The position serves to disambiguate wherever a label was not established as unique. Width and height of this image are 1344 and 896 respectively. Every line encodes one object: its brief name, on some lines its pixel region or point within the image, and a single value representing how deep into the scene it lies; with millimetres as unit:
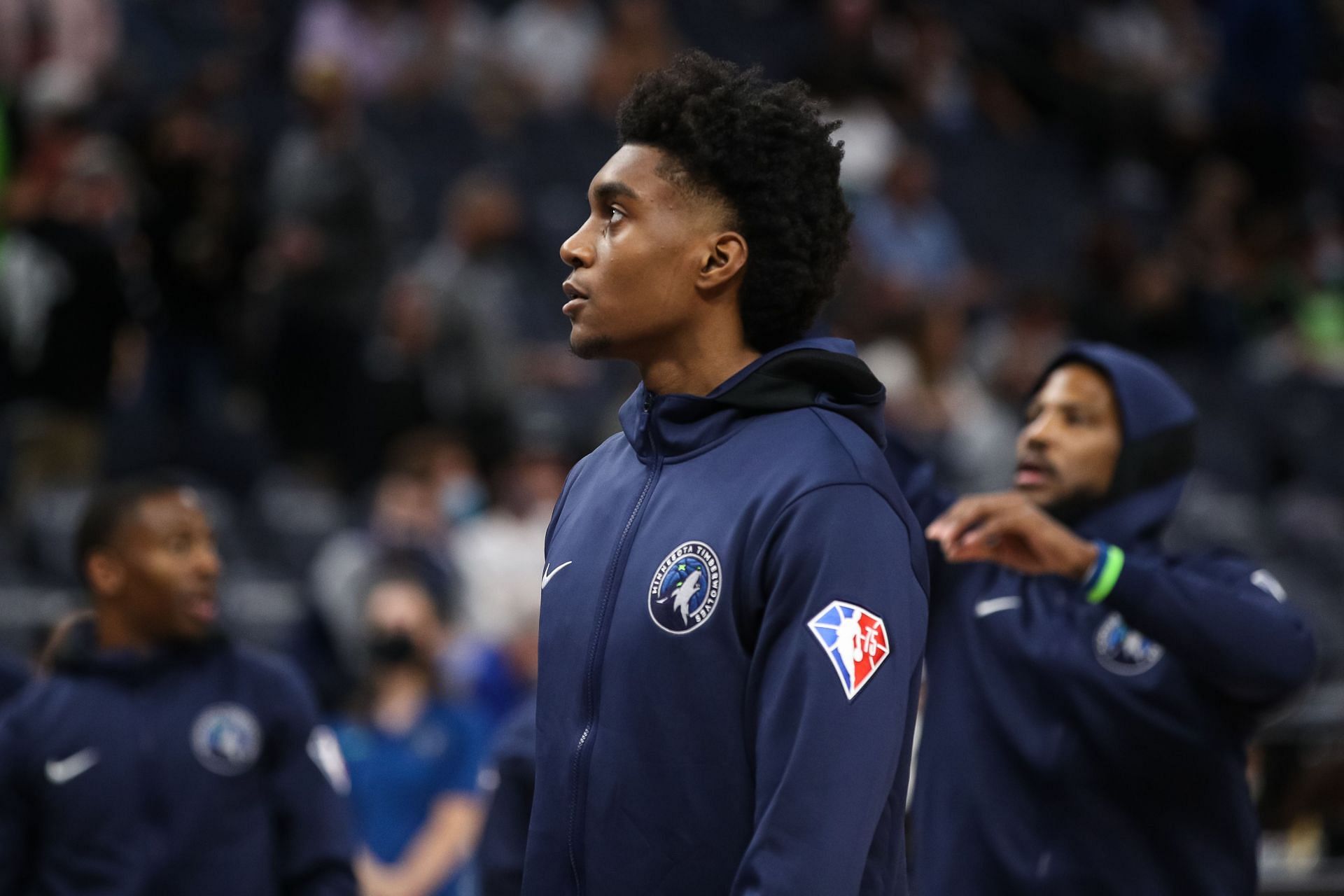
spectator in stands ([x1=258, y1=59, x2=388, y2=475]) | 19687
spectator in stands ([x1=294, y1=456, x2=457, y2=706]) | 15930
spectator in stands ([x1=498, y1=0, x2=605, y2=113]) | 25531
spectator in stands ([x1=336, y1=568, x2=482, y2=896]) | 13750
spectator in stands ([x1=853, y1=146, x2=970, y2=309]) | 24219
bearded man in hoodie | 7578
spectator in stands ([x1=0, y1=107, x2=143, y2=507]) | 18141
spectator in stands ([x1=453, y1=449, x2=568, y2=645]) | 17344
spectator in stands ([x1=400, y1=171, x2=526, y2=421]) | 20297
